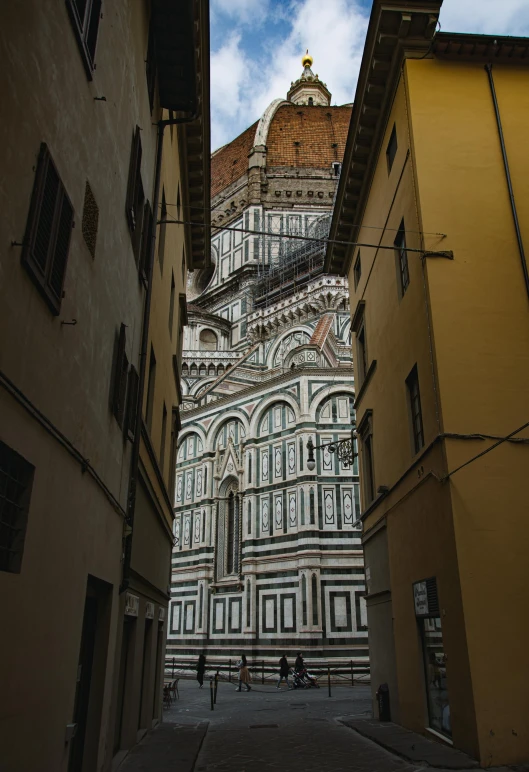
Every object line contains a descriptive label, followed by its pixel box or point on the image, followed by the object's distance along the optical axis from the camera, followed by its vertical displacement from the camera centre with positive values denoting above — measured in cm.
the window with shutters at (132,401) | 816 +301
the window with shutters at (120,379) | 727 +295
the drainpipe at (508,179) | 953 +699
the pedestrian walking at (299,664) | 2206 -69
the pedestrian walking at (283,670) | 2155 -86
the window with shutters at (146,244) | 923 +562
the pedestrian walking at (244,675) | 2102 -102
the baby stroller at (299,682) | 2181 -126
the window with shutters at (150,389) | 1046 +403
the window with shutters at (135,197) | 790 +555
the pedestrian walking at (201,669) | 2191 -88
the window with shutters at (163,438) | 1267 +397
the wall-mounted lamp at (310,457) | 1538 +457
